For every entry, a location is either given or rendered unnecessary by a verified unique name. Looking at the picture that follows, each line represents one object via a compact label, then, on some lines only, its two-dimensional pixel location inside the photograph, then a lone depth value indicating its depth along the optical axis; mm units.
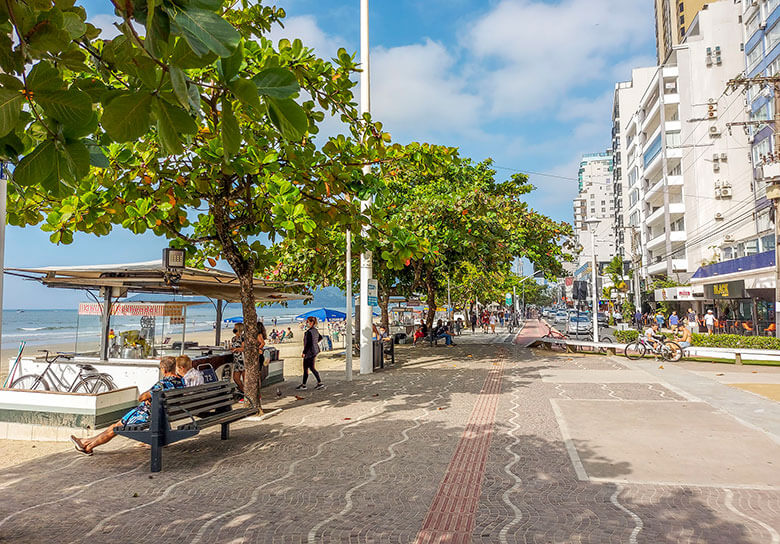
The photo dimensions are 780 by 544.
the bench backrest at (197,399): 6129
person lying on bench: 6219
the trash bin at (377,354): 15984
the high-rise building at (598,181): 148000
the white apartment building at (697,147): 40844
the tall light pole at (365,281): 15164
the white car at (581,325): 30686
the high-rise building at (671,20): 75500
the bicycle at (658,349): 17281
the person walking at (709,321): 28506
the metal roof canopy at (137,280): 9219
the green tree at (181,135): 1470
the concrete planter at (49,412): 7770
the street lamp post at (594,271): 20656
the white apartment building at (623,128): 71000
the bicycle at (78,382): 8891
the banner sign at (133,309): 10117
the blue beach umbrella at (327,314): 29438
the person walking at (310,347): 12212
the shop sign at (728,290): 29403
